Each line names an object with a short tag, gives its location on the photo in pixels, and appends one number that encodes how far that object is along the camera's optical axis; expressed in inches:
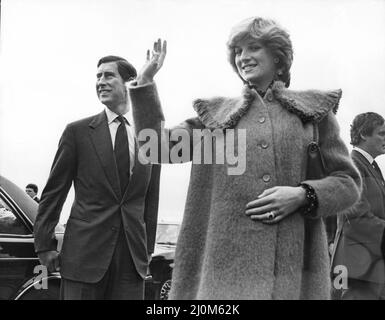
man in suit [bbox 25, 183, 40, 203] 180.7
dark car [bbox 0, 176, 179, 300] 140.3
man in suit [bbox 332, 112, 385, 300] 142.9
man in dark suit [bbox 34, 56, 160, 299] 123.3
